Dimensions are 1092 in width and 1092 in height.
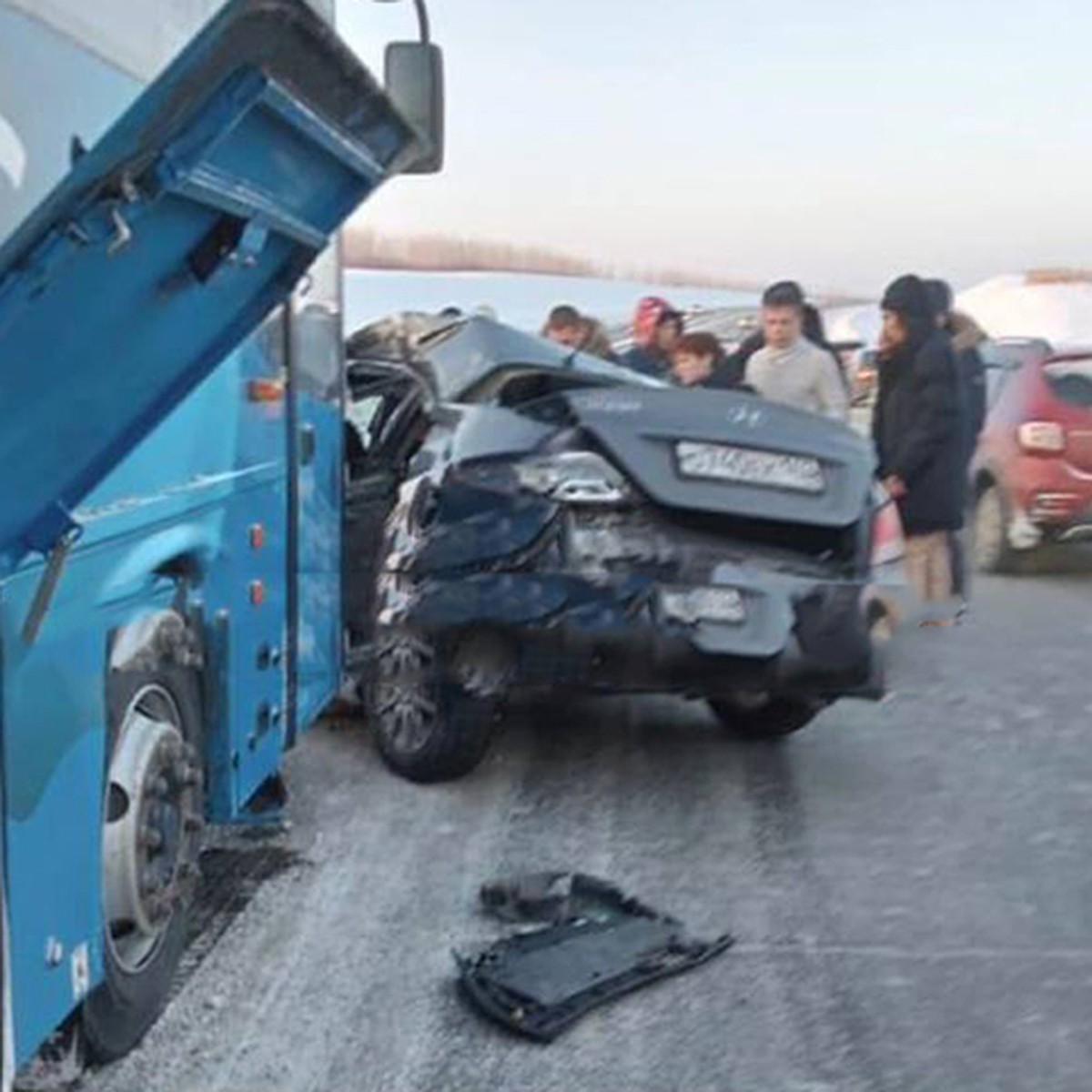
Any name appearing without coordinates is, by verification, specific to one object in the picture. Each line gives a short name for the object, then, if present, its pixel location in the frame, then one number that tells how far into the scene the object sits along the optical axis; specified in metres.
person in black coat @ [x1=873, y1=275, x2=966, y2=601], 8.17
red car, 11.07
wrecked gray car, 5.38
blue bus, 2.26
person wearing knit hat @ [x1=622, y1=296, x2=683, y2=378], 10.47
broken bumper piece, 3.99
